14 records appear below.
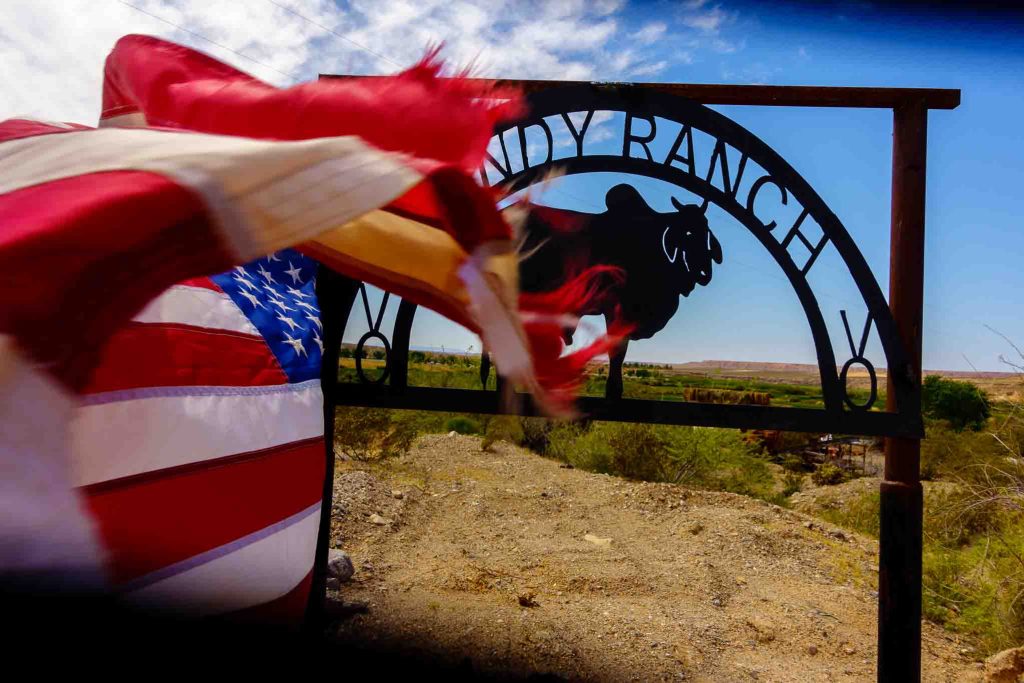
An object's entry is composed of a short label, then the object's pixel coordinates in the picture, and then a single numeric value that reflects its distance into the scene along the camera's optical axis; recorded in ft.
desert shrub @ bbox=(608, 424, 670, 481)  28.40
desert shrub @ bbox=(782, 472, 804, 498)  35.76
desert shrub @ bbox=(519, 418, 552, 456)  33.24
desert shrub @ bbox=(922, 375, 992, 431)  49.81
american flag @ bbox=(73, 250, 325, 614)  3.25
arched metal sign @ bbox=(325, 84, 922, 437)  8.98
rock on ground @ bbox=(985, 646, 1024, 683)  12.80
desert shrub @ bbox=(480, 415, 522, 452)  32.07
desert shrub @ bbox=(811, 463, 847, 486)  39.78
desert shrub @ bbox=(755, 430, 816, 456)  49.57
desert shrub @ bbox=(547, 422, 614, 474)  29.30
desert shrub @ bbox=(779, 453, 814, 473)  44.73
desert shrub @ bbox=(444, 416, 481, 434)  36.32
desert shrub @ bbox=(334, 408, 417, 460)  25.45
